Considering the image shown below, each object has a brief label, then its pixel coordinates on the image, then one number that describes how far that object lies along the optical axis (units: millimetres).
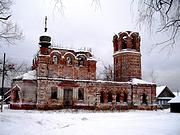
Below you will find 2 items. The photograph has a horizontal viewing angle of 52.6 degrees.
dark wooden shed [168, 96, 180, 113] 22638
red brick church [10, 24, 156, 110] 22954
